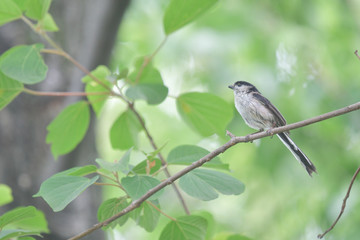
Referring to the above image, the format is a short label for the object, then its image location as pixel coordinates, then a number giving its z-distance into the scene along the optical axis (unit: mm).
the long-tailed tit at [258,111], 6340
